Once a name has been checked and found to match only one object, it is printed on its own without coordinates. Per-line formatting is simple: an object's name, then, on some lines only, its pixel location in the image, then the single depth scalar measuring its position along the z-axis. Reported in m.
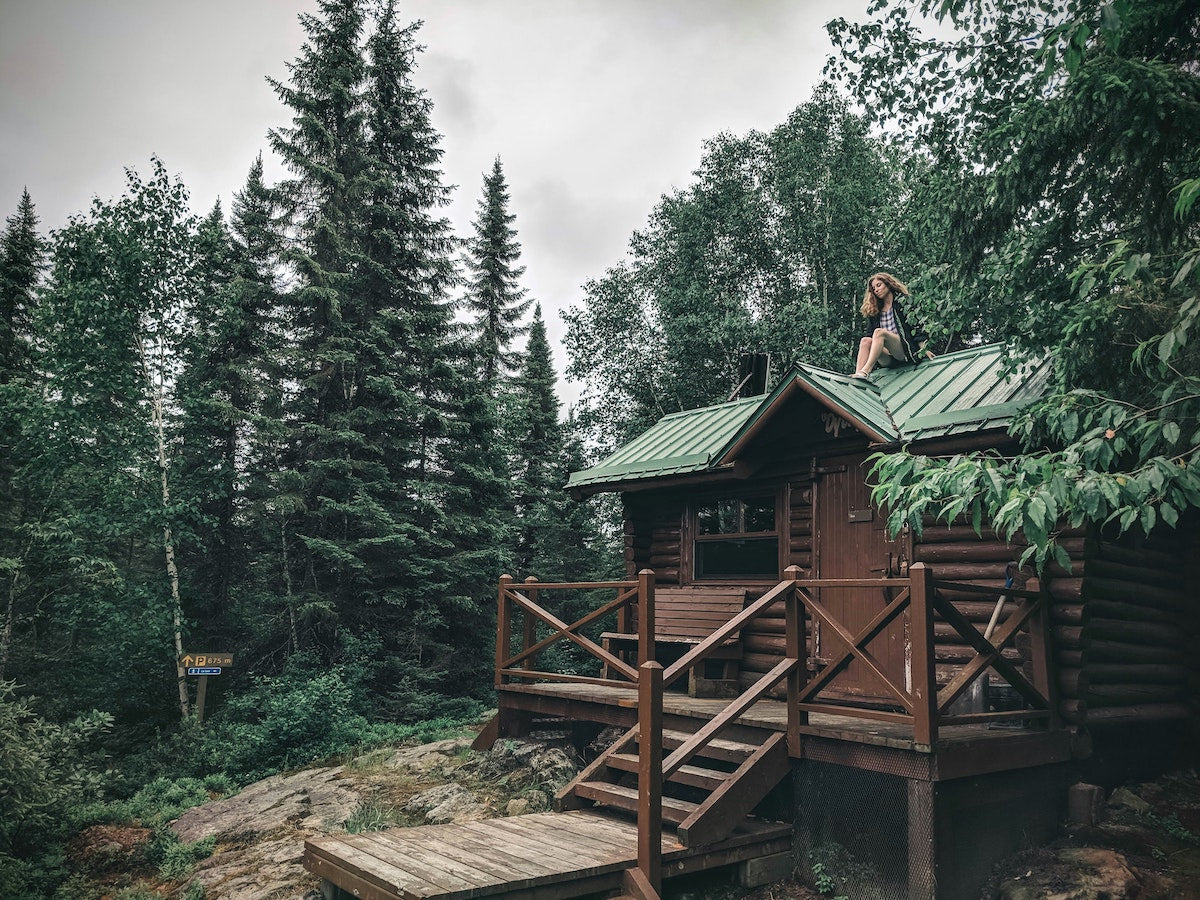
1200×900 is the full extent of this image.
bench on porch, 9.78
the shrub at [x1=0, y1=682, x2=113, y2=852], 8.30
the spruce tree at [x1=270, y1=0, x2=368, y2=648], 17.47
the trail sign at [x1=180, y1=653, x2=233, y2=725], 13.83
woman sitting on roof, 10.90
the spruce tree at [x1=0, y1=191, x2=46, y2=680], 15.52
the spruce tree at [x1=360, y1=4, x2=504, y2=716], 17.94
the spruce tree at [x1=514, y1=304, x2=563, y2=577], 26.17
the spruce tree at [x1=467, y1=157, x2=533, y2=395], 25.97
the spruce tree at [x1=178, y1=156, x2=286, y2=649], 17.52
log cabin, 6.12
